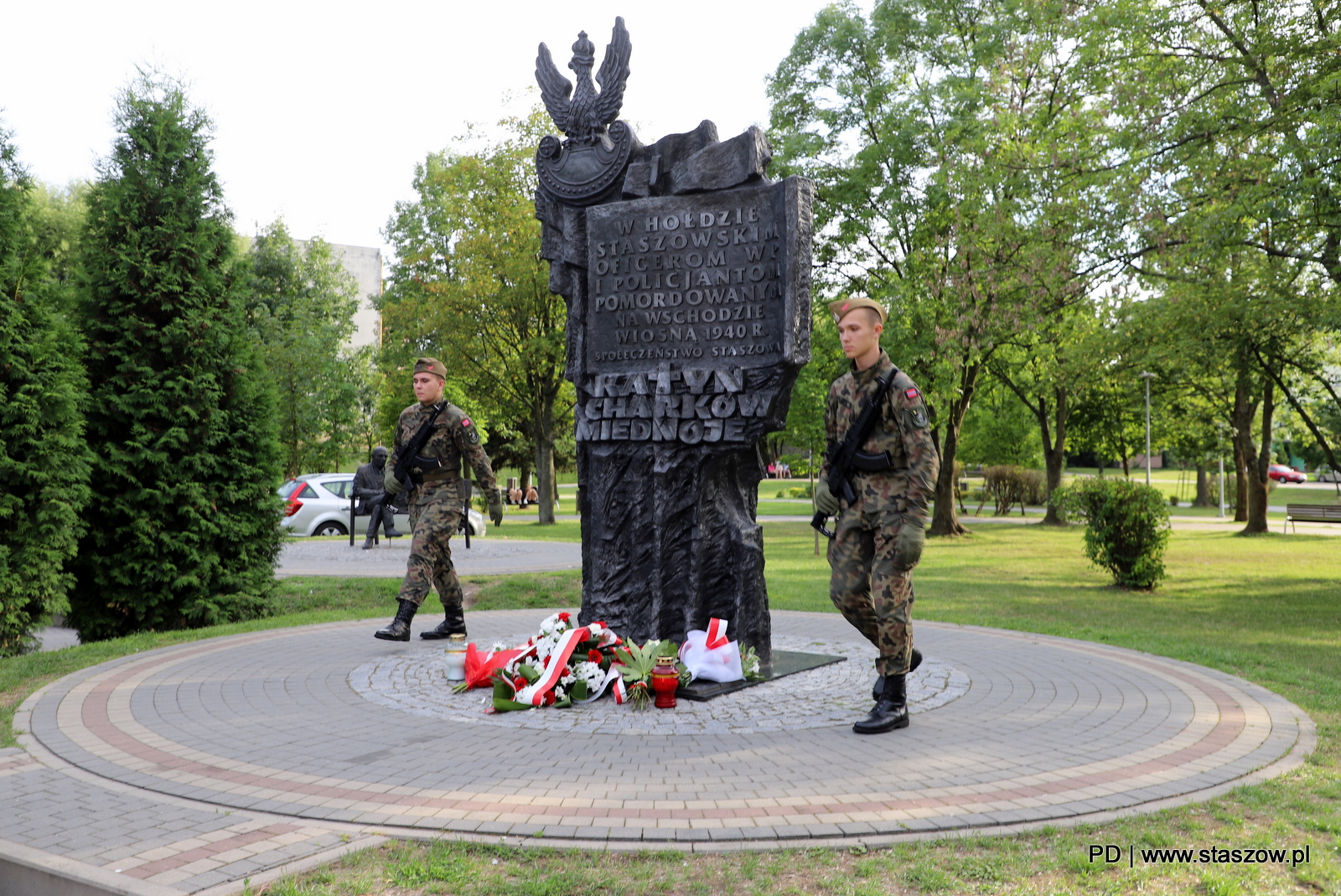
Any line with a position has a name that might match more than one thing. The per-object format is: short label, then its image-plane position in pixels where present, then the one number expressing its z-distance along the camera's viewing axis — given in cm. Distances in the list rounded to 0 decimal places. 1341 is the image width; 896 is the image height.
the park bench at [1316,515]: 2872
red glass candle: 605
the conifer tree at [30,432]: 838
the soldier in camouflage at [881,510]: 549
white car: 2258
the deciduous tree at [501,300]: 2773
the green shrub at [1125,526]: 1411
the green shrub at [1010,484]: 3934
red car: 6731
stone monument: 688
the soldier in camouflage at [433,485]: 821
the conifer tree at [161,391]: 993
